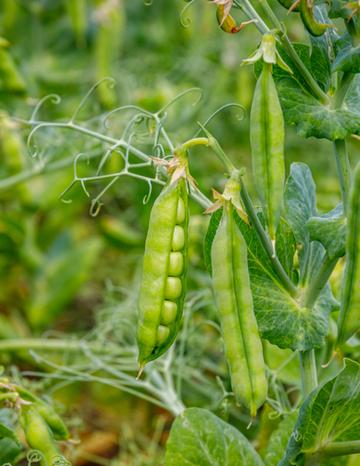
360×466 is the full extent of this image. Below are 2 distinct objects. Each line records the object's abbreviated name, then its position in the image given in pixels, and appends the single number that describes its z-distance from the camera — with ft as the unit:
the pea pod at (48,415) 2.07
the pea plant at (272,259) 1.82
